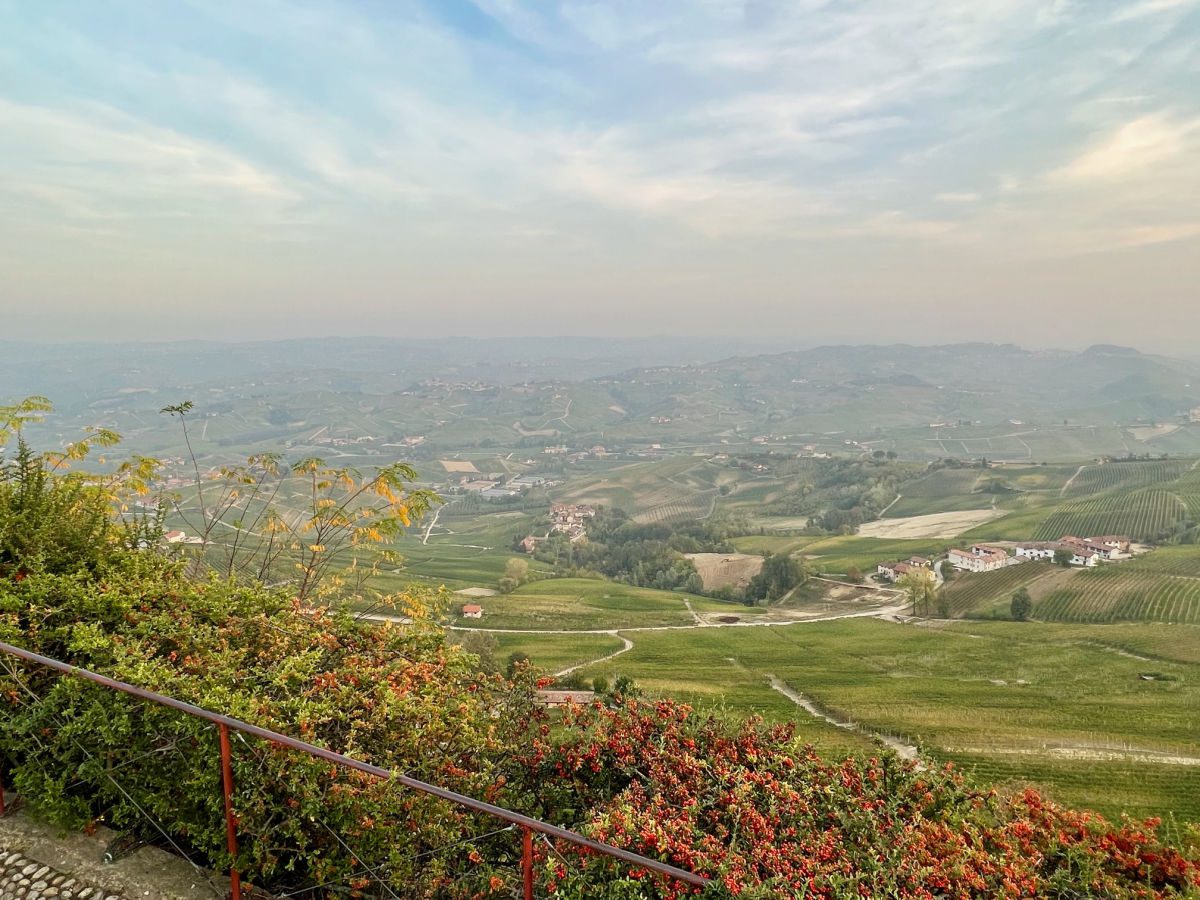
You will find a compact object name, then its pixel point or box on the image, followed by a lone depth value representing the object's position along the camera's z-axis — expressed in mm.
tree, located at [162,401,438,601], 10000
